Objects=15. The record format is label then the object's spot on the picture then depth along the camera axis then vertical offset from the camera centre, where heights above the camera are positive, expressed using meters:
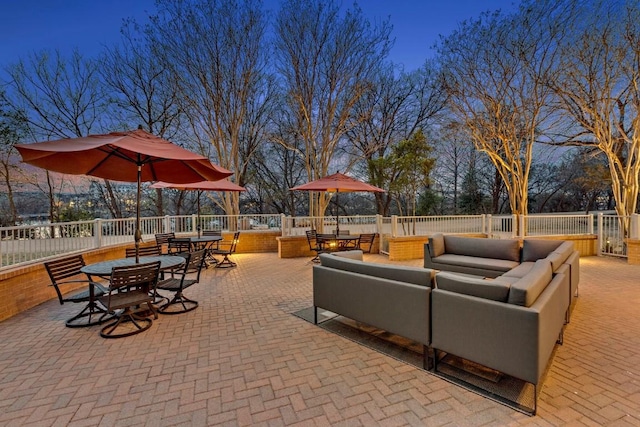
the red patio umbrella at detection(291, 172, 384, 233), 7.49 +0.64
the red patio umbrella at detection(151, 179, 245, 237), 7.37 +0.64
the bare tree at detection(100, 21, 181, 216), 11.37 +5.22
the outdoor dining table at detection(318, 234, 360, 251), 7.65 -0.85
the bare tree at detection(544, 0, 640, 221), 7.58 +3.63
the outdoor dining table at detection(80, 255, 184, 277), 3.61 -0.73
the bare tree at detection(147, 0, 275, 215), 9.91 +5.37
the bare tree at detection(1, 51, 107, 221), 10.85 +4.59
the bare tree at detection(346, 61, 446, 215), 15.64 +5.50
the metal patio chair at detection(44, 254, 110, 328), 3.74 -1.08
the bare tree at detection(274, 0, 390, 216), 9.83 +5.18
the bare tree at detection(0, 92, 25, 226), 10.23 +2.33
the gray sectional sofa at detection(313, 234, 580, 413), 2.15 -0.89
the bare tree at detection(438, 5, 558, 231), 8.64 +4.06
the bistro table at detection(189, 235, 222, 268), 7.14 -0.92
